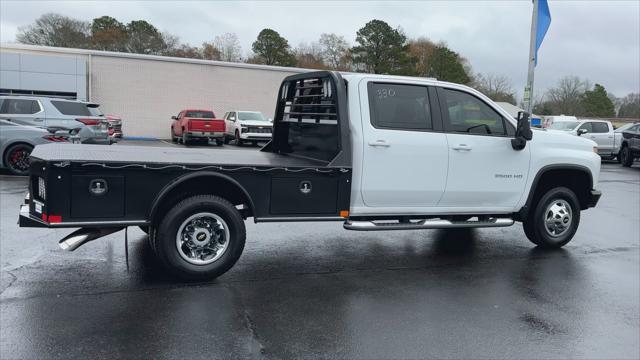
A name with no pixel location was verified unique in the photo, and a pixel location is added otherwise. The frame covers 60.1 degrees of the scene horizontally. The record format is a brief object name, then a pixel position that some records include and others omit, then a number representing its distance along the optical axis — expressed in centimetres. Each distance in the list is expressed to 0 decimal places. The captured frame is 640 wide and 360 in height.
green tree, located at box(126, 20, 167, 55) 6512
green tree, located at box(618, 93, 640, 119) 8031
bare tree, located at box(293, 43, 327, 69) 7375
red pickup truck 2497
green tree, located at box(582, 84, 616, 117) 8418
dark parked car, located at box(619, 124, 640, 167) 2183
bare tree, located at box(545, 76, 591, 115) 8100
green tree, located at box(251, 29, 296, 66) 7057
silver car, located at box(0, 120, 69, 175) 1212
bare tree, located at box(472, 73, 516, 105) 7857
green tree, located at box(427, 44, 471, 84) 7112
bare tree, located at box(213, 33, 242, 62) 7644
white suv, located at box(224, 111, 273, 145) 2569
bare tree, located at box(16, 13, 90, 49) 6347
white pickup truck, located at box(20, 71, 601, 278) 504
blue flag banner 1752
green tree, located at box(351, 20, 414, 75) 6550
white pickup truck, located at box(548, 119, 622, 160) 2411
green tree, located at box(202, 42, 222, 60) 7575
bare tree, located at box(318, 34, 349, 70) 8044
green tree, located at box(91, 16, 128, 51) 6625
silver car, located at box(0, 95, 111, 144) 1434
